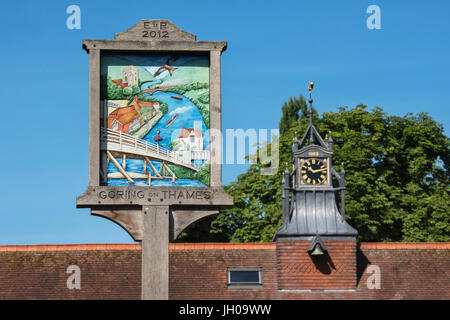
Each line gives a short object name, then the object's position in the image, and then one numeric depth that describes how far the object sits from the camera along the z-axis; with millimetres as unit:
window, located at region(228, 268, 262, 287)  40594
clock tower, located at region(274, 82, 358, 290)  40781
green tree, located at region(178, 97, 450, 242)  57344
